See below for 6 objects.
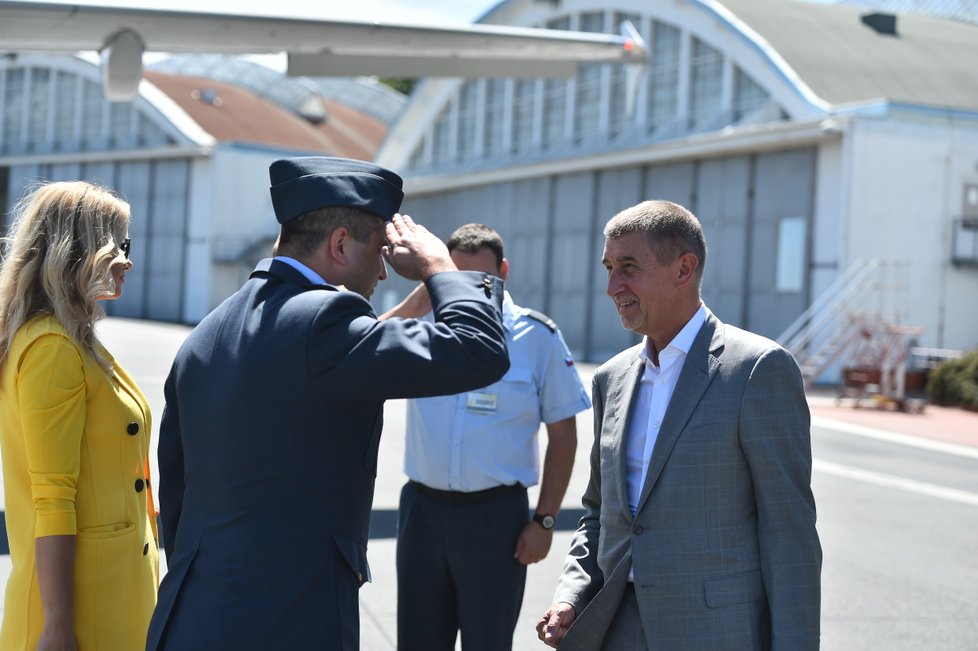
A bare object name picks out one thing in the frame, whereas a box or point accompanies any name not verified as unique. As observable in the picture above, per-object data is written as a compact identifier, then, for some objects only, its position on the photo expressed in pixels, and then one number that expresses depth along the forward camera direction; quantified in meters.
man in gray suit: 2.90
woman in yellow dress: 3.11
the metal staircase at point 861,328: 21.45
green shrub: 21.31
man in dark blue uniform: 2.61
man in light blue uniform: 4.29
